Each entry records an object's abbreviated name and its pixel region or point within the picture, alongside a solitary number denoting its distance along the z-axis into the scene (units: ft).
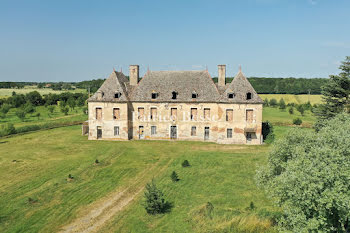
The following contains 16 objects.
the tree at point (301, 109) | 269.23
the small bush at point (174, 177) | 90.84
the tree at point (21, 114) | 232.24
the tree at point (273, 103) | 367.45
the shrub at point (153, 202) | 69.10
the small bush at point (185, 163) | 106.93
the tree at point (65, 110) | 257.34
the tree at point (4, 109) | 257.96
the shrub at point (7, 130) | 161.96
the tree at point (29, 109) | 260.72
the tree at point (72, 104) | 298.39
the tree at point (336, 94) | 132.98
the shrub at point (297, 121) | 201.64
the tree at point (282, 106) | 321.17
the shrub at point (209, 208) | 67.94
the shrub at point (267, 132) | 147.44
